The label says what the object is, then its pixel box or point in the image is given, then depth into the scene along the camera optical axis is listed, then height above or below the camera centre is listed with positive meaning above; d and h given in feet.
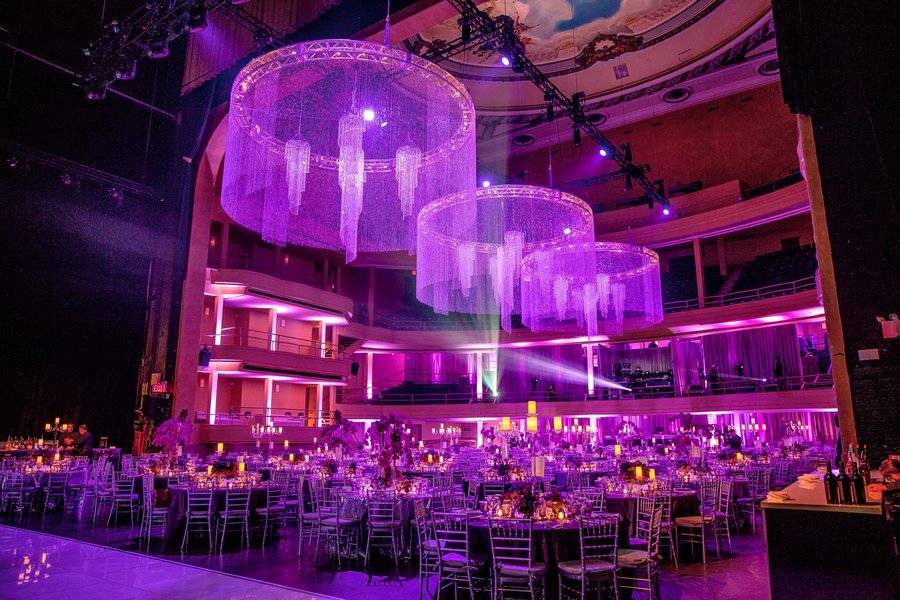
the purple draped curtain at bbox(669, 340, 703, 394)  71.15 +7.60
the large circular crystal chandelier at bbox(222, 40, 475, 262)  20.30 +11.43
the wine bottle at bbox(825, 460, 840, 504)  11.87 -1.23
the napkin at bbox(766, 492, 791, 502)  12.59 -1.47
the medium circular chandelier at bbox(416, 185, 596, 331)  29.96 +10.37
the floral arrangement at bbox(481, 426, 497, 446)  46.91 -0.60
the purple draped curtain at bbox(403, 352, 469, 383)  88.69 +8.58
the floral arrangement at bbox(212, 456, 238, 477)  24.72 -1.68
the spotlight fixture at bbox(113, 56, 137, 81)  34.53 +20.13
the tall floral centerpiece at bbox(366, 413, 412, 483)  21.12 -0.41
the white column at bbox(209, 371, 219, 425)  60.80 +3.76
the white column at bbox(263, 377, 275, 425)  65.82 +4.03
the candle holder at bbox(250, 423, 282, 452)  40.01 -0.24
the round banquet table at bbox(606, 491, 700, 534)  19.97 -2.63
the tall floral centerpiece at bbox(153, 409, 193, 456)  29.57 -0.31
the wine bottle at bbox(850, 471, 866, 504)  11.71 -1.21
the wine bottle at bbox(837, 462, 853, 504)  11.79 -1.21
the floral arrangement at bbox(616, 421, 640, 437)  57.97 -0.36
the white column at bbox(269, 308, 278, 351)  66.59 +10.83
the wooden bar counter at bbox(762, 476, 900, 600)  11.05 -2.34
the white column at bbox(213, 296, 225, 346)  61.57 +12.08
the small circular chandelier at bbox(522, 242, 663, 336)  37.96 +10.12
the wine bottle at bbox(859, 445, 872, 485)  13.43 -1.01
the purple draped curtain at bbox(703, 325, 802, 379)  63.87 +8.25
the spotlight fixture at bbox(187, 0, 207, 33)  29.35 +19.58
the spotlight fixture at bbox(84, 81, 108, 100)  35.88 +19.72
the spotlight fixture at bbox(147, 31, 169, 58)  31.71 +19.65
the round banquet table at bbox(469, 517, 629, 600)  14.33 -2.81
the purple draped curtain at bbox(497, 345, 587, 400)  81.05 +7.72
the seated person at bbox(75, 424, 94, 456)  39.45 -1.06
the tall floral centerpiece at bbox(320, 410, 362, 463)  27.37 -0.26
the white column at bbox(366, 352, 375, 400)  84.10 +8.05
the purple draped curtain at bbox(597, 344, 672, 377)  80.23 +8.96
